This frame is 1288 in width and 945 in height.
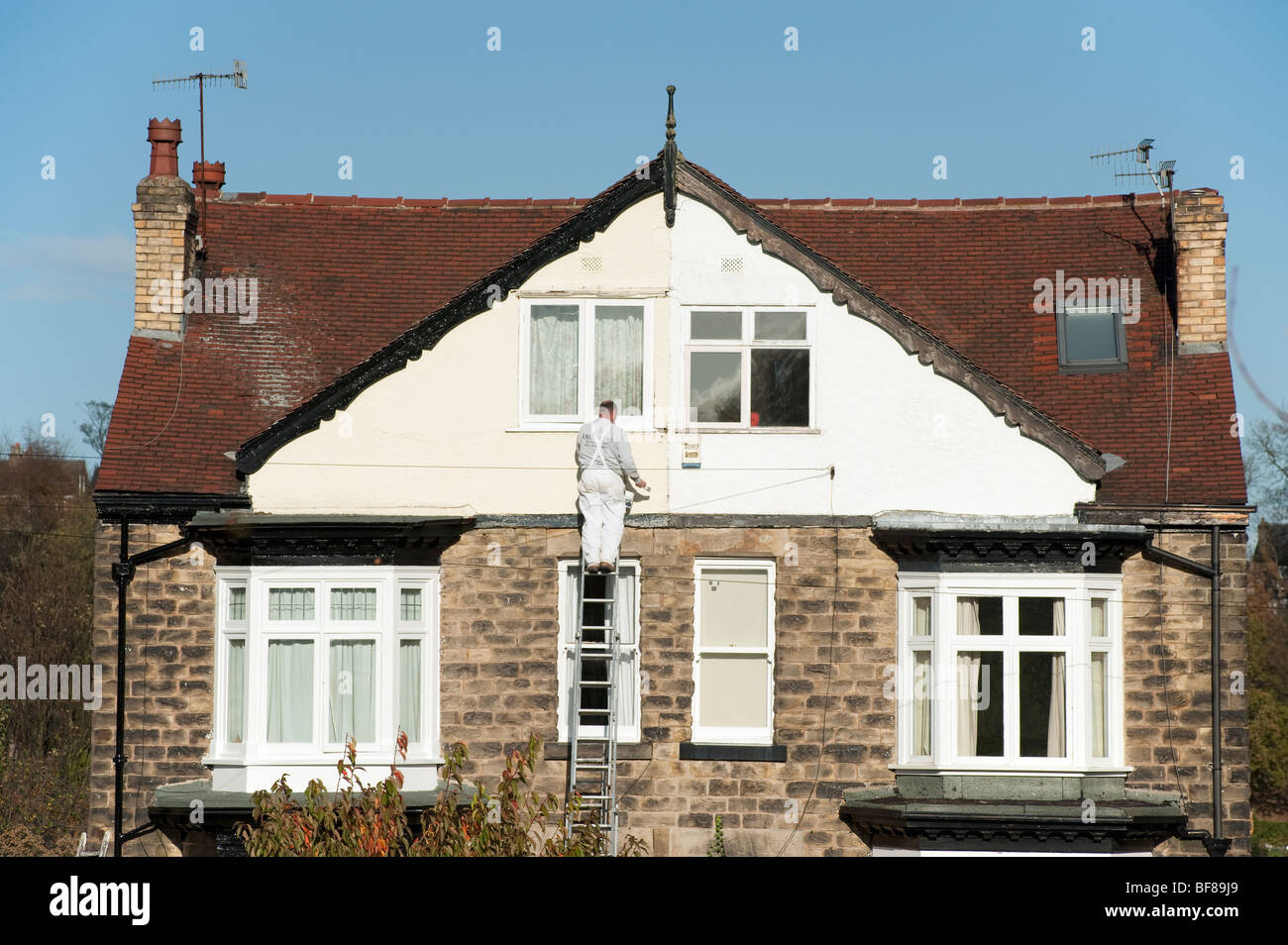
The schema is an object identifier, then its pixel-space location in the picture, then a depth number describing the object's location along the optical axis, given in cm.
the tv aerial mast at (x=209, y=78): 2231
